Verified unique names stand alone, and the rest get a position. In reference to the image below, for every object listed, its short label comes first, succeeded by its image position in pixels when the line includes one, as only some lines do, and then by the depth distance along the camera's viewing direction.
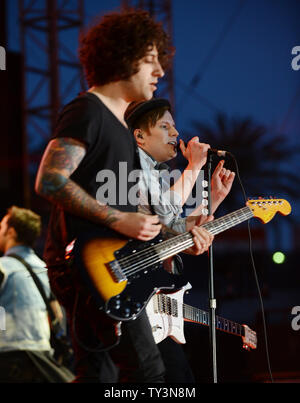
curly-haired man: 4.28
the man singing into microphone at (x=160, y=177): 5.61
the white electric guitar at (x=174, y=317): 5.70
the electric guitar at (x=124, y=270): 4.32
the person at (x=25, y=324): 7.56
